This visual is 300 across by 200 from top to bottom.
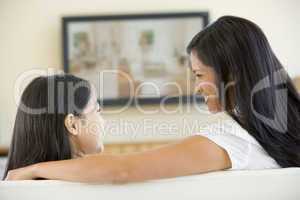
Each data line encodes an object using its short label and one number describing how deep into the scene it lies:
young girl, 1.41
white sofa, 1.08
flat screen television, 3.45
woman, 1.08
